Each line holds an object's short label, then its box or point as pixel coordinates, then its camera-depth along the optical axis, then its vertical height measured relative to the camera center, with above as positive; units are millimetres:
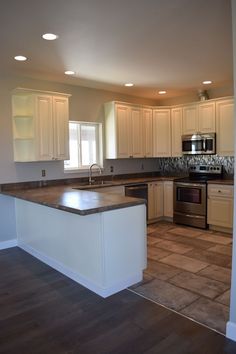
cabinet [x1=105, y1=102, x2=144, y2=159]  5562 +526
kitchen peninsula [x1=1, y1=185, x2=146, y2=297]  2934 -865
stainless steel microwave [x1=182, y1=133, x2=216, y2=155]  5512 +233
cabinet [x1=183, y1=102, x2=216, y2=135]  5504 +726
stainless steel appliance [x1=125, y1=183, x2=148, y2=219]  5434 -627
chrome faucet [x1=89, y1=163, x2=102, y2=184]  5499 -224
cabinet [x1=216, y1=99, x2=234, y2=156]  5262 +503
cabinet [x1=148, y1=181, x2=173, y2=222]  5887 -878
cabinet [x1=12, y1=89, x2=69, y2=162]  4383 +513
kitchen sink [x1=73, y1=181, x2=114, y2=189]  4914 -466
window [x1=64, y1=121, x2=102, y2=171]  5391 +241
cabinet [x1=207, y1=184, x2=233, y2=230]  5078 -875
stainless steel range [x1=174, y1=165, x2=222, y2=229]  5434 -765
